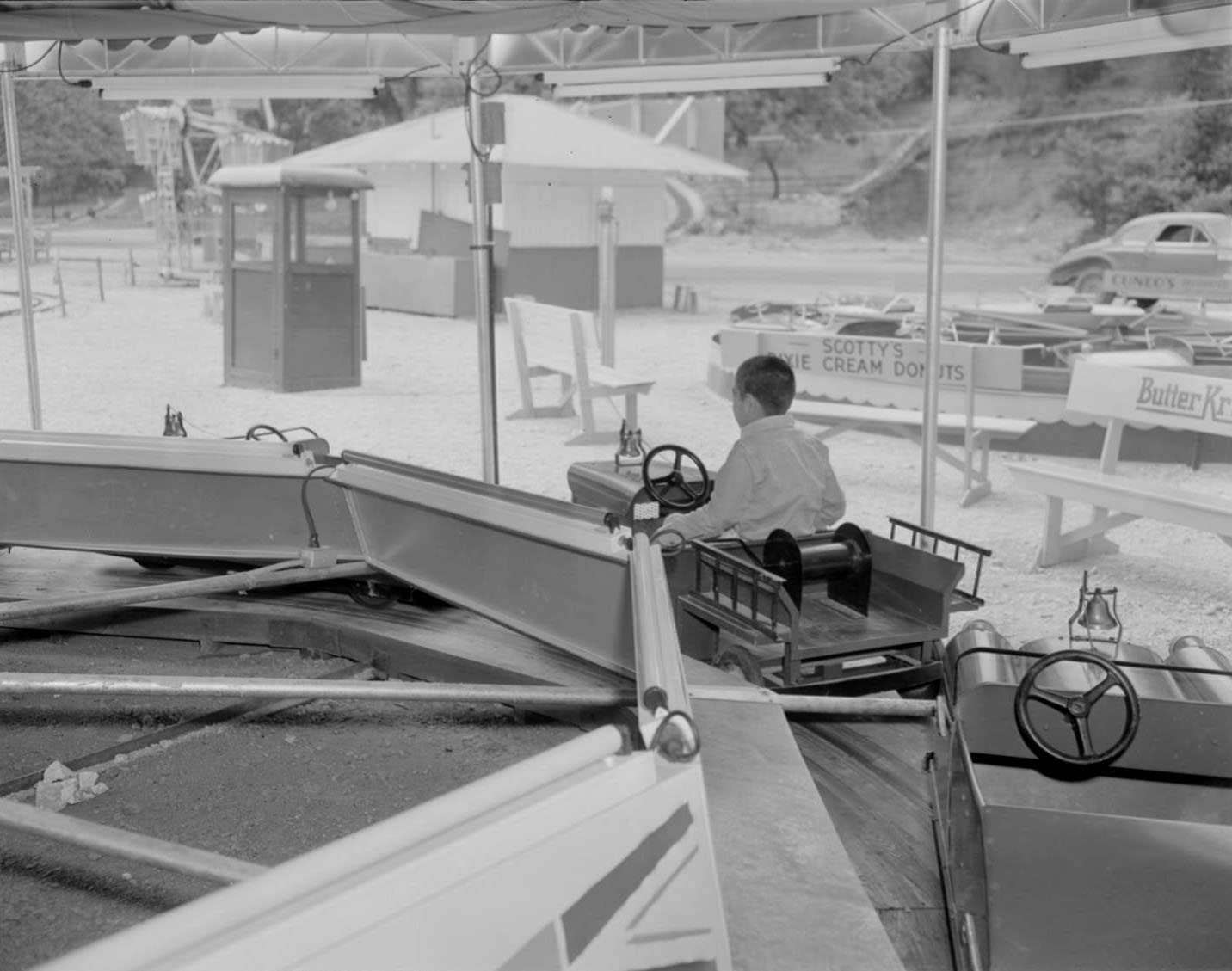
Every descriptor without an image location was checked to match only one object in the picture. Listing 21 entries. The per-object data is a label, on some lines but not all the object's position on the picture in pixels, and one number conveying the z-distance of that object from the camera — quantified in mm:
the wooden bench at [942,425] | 9500
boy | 5258
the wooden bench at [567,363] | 11219
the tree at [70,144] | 26203
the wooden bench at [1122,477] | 6836
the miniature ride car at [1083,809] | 3098
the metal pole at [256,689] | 3188
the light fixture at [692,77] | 7223
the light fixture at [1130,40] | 5824
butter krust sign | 7895
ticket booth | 12977
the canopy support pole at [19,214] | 7897
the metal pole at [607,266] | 11914
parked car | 20281
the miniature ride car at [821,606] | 4668
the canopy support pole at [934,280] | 6250
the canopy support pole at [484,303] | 6855
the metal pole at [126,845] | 2582
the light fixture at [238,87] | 8008
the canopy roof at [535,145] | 18016
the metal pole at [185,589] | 4582
